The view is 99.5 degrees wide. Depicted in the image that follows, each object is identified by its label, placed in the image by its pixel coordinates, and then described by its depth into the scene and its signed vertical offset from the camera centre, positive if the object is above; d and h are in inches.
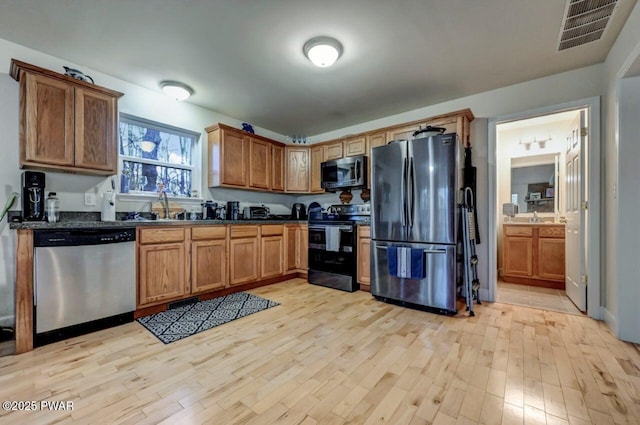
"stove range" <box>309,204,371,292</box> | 142.9 -19.0
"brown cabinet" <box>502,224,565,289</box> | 146.9 -23.5
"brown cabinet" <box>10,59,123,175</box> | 90.1 +33.1
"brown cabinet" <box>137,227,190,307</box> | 104.4 -20.9
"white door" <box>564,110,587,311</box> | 110.3 -1.3
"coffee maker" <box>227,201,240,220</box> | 160.4 +2.1
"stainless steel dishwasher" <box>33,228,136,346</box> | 82.0 -22.1
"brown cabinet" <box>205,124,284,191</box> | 150.0 +32.2
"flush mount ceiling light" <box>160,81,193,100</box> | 121.5 +56.7
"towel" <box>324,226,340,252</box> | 146.8 -13.6
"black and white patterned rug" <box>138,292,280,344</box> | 91.7 -39.9
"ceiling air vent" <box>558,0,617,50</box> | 75.3 +58.3
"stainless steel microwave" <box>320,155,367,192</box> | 157.5 +24.2
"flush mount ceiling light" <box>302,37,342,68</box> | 91.0 +56.0
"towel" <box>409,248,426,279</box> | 111.0 -21.0
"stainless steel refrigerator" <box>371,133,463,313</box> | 106.8 -3.1
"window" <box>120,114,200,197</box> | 127.7 +28.8
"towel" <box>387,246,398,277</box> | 117.1 -20.7
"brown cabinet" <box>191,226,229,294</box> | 121.4 -20.9
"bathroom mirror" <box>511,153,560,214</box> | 168.4 +19.1
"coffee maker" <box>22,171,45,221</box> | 90.6 +6.4
